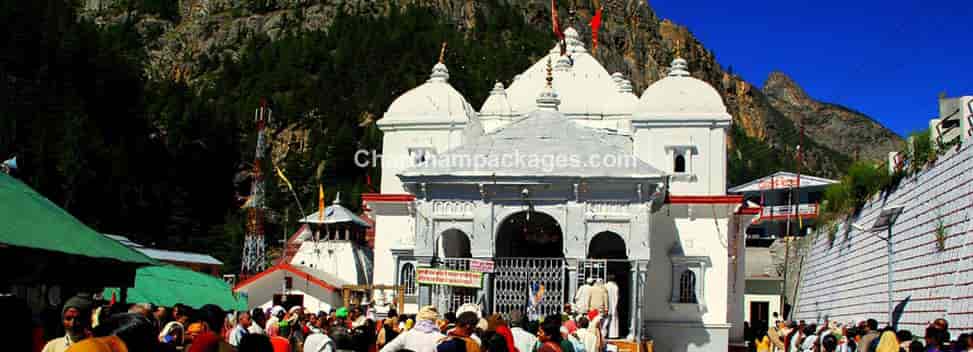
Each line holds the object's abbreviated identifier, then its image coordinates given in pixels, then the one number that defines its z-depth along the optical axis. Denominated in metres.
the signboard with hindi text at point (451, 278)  26.08
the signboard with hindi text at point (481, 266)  26.48
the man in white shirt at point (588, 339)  14.39
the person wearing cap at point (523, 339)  12.24
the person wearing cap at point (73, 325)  7.83
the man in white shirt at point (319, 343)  9.68
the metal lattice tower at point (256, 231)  57.59
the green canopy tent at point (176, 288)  22.00
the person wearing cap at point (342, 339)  9.84
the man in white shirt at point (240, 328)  12.98
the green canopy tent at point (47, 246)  12.17
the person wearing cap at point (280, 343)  9.98
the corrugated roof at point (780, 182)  76.75
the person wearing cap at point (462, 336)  9.25
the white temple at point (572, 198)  26.73
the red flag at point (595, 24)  42.91
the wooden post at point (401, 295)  28.94
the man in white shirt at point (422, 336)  10.28
